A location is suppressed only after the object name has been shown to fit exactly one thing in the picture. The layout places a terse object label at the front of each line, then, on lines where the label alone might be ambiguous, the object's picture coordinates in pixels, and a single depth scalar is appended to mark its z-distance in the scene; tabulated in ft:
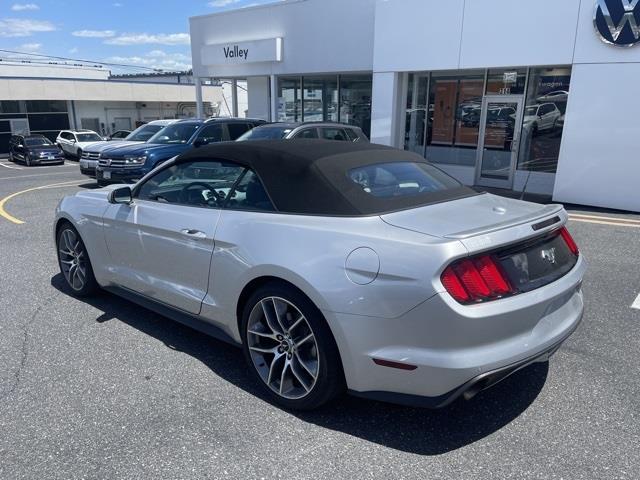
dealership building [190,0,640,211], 31.76
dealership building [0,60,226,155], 107.14
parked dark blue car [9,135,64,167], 79.10
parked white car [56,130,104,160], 87.97
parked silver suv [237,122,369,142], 33.99
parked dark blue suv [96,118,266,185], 36.65
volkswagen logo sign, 29.78
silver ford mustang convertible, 8.16
